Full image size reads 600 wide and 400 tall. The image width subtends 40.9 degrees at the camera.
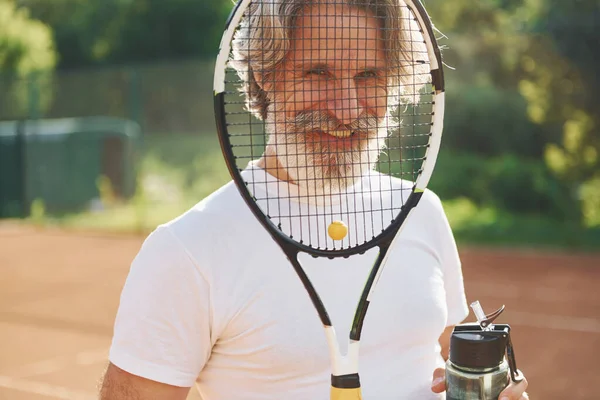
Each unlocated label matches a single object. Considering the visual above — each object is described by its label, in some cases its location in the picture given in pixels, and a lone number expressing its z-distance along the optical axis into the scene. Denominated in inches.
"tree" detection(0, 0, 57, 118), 737.0
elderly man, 55.2
